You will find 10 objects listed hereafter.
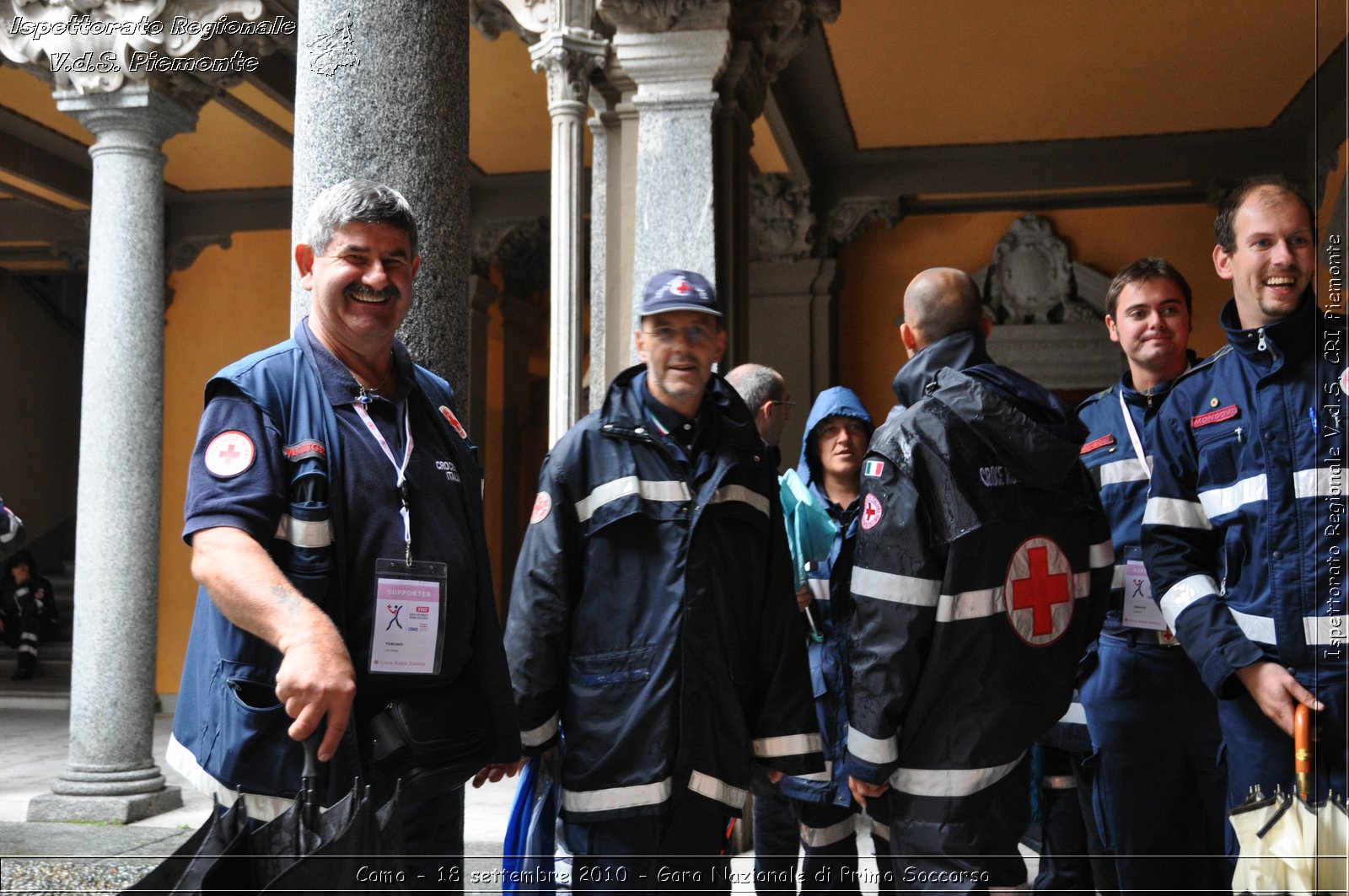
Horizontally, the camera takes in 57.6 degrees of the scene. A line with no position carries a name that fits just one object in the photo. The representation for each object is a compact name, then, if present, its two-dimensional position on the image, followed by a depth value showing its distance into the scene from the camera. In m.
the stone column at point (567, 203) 6.25
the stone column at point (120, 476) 7.36
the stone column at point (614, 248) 6.45
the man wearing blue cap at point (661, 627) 2.87
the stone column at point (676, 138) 5.80
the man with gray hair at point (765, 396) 4.34
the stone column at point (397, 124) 3.03
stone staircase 12.65
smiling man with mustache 2.04
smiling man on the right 2.55
